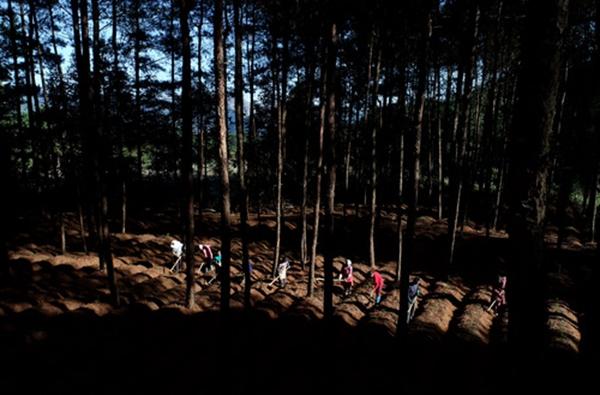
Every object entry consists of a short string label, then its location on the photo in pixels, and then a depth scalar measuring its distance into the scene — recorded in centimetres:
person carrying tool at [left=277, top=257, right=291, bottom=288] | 1689
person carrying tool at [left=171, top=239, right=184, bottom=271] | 1795
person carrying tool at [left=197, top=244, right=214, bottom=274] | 1725
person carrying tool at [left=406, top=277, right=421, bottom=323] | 1398
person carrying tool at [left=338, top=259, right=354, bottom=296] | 1642
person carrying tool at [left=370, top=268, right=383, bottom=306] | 1500
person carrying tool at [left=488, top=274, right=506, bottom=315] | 1569
